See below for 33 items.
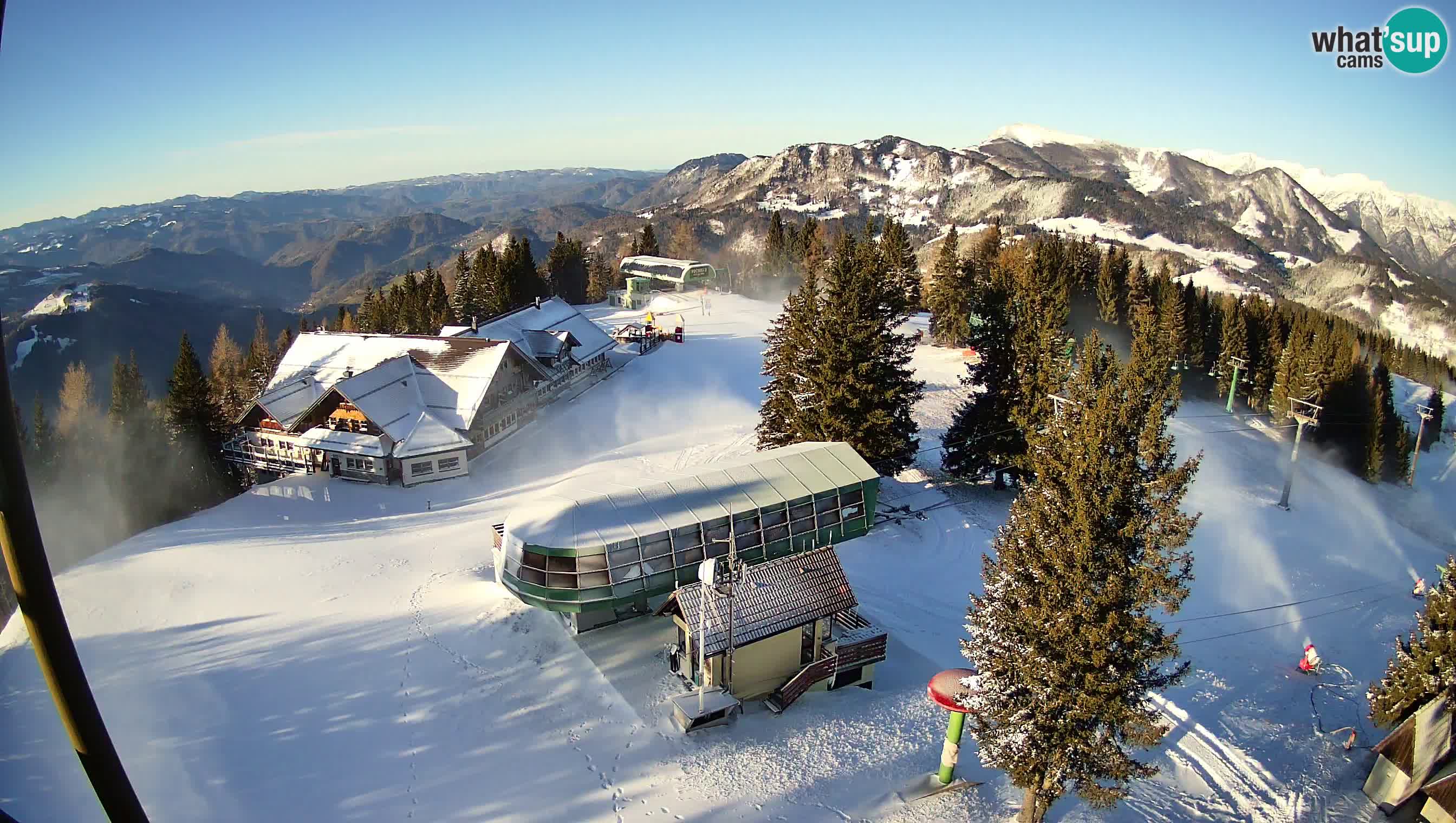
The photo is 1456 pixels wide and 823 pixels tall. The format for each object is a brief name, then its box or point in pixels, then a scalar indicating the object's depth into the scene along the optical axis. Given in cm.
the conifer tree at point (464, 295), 7200
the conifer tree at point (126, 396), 4600
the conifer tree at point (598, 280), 9338
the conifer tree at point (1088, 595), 1497
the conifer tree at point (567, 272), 8800
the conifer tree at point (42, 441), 3417
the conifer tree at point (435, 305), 6744
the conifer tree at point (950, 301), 6556
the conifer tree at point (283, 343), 7581
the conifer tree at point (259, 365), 6034
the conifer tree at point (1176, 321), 6200
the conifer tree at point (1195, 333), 6962
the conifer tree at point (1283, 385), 5847
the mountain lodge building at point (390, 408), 3778
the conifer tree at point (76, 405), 4866
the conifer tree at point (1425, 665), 2055
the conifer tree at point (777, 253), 9994
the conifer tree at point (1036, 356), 3059
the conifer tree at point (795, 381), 3434
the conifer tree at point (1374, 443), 5525
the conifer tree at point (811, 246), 9088
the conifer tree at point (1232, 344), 6562
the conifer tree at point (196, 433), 4066
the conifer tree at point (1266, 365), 6575
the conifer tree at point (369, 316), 7094
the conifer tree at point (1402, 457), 5847
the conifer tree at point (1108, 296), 7144
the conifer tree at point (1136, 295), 7031
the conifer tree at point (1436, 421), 7012
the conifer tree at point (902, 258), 7238
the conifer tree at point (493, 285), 7131
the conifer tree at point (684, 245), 12156
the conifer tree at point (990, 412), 3725
